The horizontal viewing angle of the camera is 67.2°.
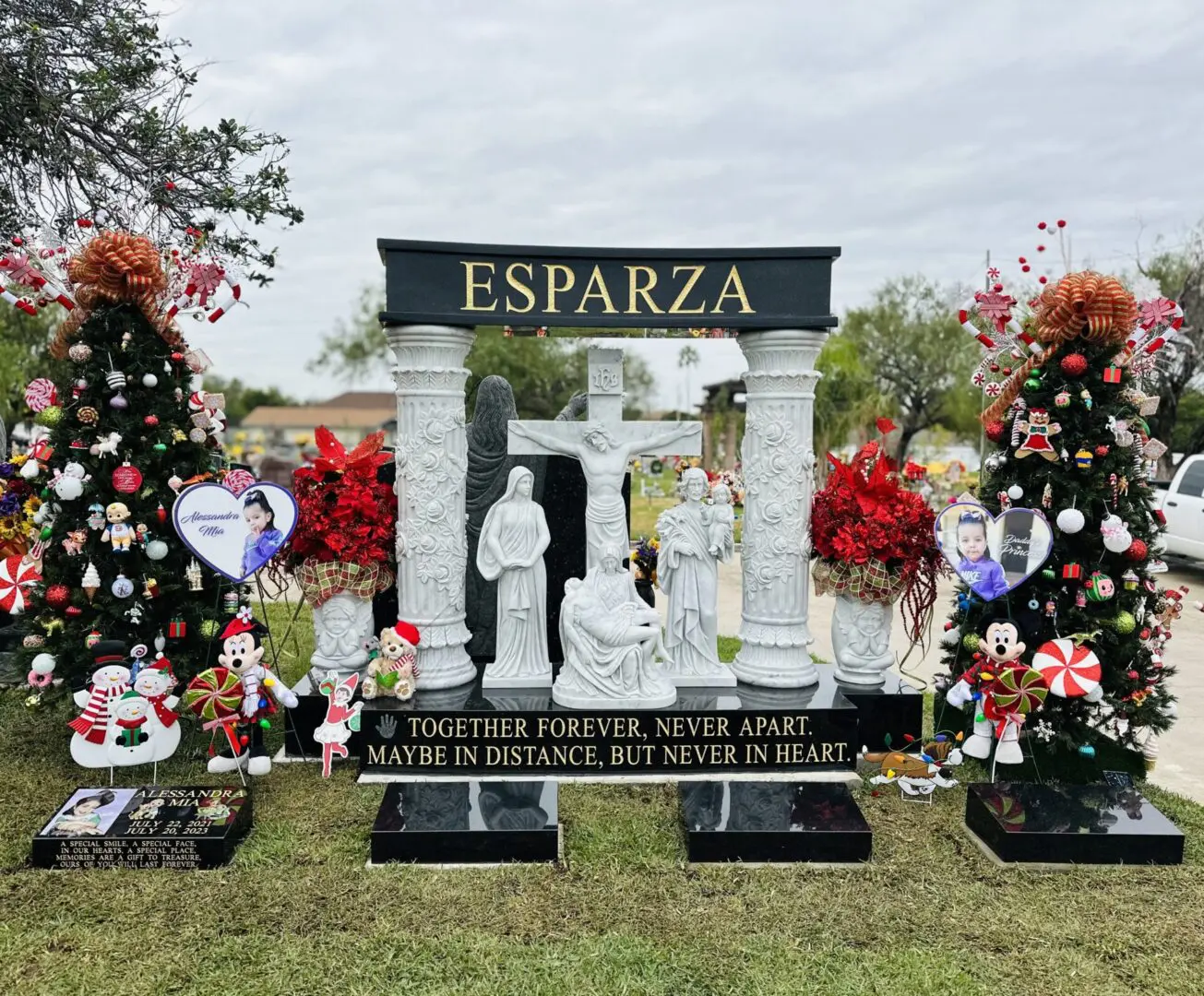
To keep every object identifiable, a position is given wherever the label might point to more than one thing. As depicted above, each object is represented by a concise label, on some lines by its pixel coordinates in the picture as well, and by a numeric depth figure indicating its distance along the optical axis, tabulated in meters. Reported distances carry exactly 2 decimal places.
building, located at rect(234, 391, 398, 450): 68.00
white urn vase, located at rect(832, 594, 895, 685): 6.40
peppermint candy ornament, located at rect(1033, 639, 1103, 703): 5.52
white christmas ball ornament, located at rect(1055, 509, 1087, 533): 5.56
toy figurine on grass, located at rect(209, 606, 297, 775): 5.57
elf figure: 5.67
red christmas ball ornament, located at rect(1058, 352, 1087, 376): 5.67
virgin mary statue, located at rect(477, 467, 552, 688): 6.22
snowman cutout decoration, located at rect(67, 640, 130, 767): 5.53
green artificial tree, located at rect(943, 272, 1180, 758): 5.67
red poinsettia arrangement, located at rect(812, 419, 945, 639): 6.24
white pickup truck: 13.91
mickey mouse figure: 5.57
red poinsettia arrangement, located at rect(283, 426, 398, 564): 6.24
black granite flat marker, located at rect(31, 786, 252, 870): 4.68
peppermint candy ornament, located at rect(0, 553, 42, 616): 6.09
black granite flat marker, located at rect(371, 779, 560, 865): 4.75
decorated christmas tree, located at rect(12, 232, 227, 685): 5.91
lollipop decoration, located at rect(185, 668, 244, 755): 5.50
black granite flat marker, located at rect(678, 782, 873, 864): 4.80
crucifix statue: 6.21
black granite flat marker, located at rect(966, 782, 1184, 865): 4.81
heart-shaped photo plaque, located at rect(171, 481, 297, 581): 5.66
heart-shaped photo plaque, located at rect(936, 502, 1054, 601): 5.66
